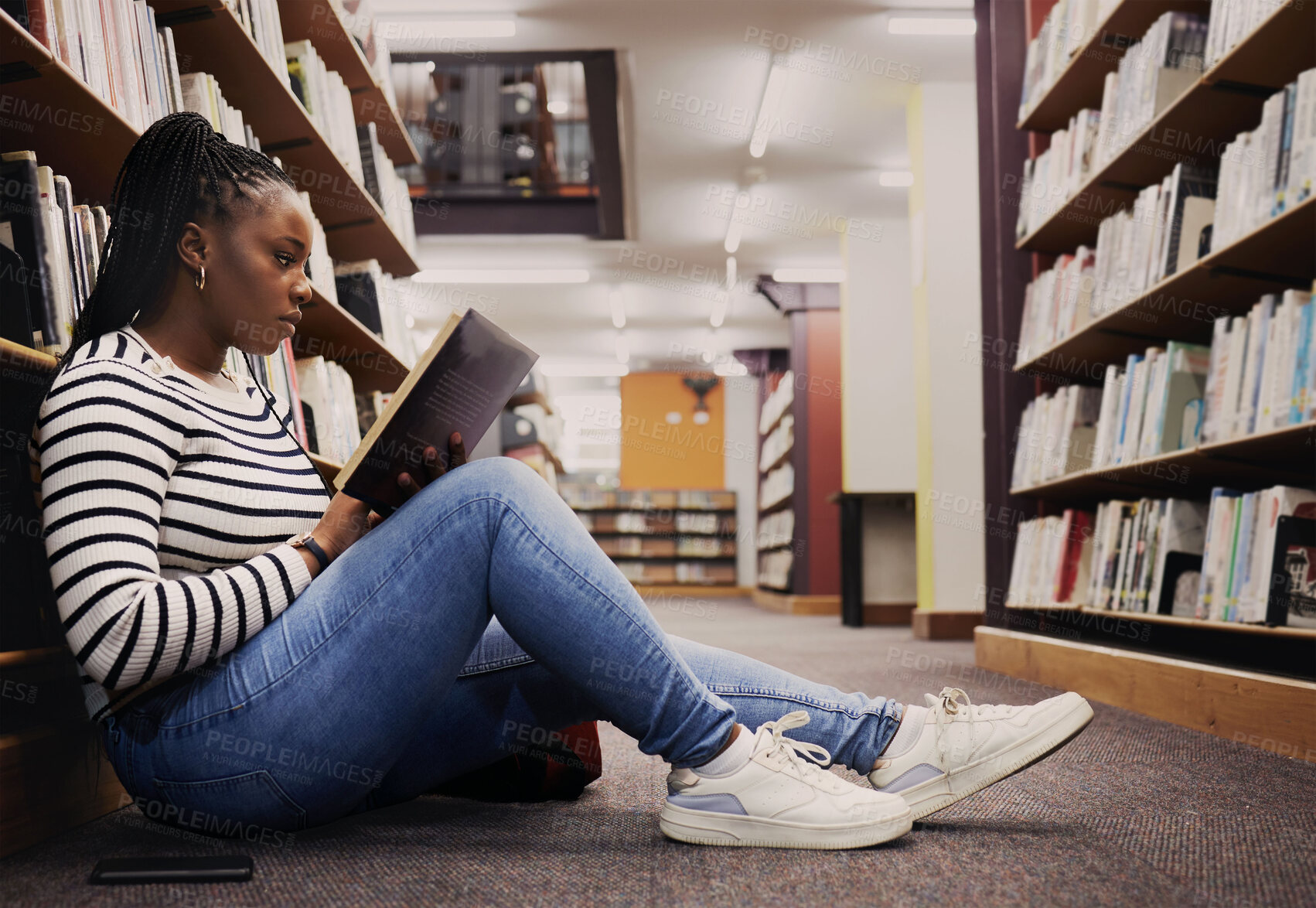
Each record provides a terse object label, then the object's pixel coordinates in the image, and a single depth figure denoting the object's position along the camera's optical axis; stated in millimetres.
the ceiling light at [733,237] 6352
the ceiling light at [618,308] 7891
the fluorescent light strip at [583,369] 10578
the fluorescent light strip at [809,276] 7359
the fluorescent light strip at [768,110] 4520
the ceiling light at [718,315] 8280
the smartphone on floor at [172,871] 930
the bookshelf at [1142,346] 1755
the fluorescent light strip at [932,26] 4168
